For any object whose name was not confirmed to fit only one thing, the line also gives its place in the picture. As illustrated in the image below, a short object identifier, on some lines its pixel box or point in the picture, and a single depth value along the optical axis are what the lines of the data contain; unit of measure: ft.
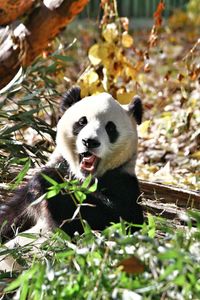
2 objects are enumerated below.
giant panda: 25.85
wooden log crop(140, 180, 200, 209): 30.76
